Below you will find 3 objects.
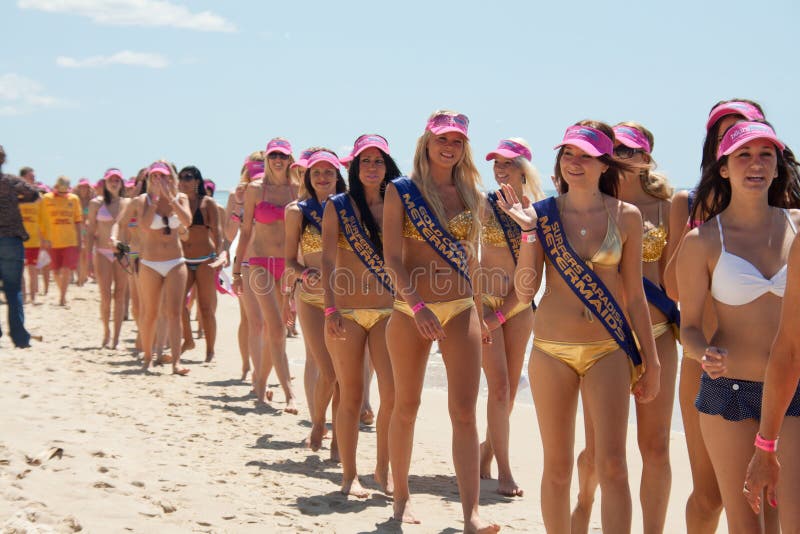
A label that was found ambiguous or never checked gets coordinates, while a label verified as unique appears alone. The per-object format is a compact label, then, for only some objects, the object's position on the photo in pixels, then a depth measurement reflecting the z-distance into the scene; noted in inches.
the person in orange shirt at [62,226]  667.4
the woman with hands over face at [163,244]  396.5
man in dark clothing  405.1
